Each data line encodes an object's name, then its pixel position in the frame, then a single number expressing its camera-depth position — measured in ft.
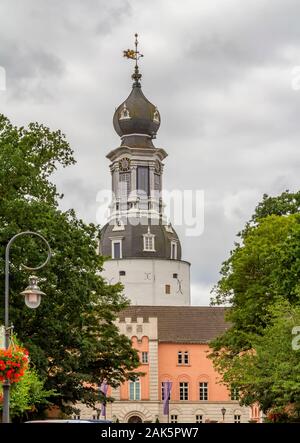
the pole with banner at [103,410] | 307.78
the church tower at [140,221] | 460.14
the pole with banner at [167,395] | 355.42
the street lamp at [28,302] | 100.22
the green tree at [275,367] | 174.70
